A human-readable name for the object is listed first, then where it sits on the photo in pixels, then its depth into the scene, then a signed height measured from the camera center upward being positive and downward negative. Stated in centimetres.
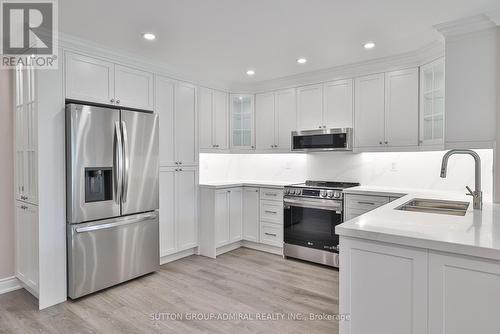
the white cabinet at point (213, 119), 419 +65
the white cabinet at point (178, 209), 365 -63
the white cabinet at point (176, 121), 363 +54
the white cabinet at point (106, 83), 282 +85
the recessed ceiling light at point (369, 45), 300 +122
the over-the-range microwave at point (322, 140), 370 +29
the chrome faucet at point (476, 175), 198 -10
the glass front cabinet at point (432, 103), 297 +62
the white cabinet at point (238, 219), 401 -83
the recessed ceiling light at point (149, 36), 275 +121
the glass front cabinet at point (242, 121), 466 +66
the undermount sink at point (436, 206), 230 -38
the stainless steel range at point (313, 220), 355 -75
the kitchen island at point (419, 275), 128 -55
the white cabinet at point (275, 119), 427 +65
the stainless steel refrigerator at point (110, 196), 272 -35
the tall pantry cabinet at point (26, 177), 266 -14
